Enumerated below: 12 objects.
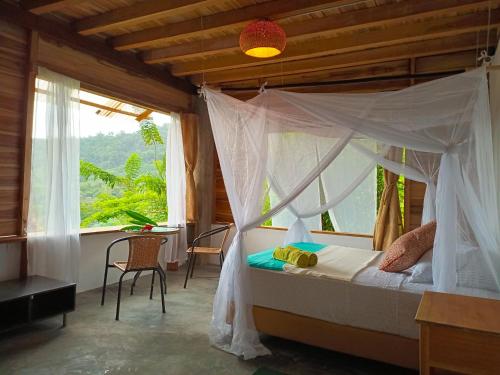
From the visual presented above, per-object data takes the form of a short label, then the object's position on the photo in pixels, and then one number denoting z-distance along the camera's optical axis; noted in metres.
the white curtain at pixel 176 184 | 5.20
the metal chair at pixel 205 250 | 4.41
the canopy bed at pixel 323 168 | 2.32
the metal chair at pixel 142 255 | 3.26
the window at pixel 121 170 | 5.96
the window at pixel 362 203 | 4.68
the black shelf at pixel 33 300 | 2.76
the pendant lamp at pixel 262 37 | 2.69
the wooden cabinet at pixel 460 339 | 1.42
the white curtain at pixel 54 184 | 3.47
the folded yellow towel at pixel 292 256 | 2.83
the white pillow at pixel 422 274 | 2.46
